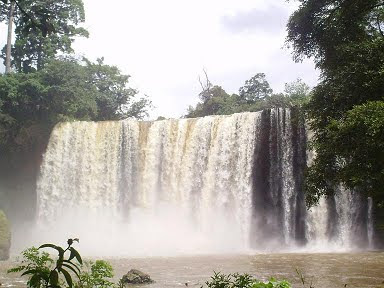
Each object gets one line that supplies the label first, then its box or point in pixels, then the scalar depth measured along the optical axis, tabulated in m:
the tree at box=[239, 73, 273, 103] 57.68
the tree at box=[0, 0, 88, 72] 36.97
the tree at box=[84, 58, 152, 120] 44.50
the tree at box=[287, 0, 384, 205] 10.66
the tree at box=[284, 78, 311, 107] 55.22
